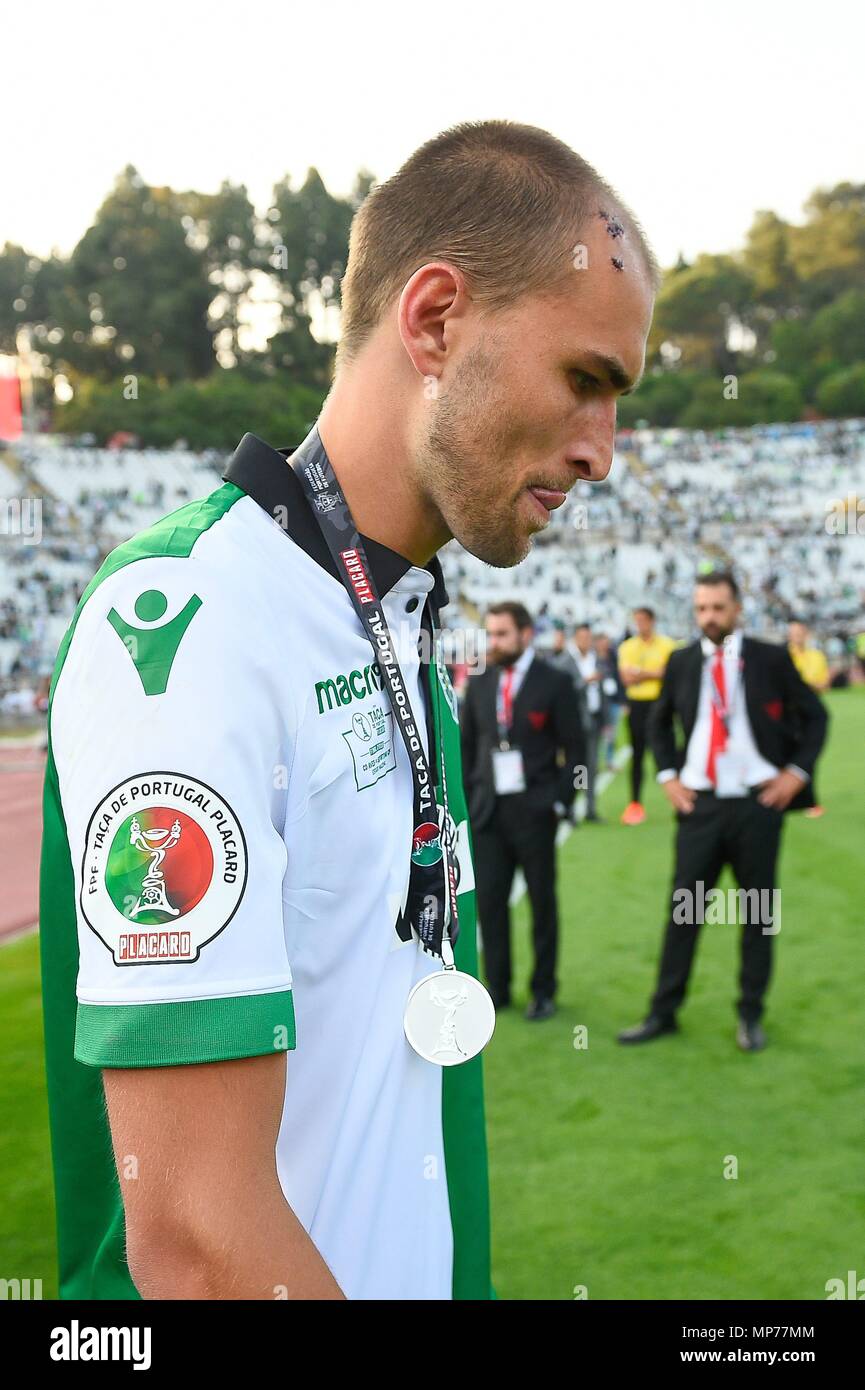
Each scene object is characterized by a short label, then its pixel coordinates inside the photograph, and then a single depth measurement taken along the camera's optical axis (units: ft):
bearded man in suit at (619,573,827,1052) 18.11
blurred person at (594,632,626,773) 44.93
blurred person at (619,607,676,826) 34.24
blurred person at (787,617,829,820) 36.14
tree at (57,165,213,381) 185.16
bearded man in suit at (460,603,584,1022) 20.11
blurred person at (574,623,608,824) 39.55
